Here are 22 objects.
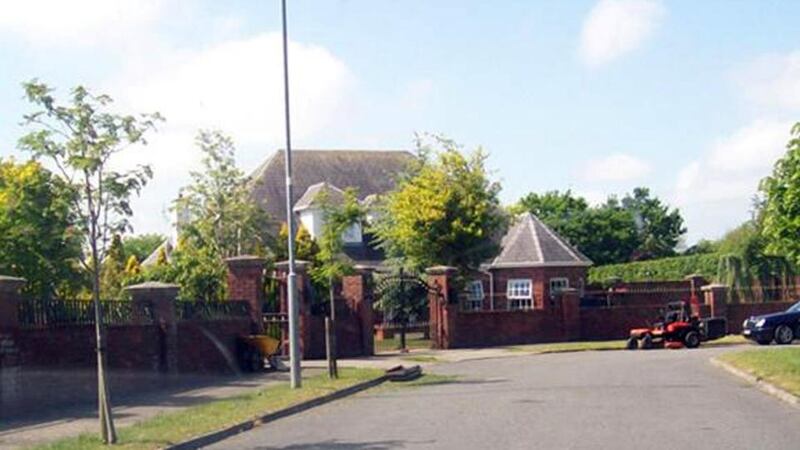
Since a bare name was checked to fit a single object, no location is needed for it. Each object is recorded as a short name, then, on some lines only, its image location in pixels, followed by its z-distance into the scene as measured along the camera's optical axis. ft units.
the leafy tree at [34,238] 60.23
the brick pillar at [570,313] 156.46
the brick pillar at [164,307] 88.38
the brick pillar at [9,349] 68.13
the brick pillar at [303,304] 121.75
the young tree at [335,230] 99.96
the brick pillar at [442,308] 144.36
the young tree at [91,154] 54.13
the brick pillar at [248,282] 108.06
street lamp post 85.20
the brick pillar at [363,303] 131.03
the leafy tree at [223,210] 167.84
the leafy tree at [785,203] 80.89
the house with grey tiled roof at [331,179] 195.31
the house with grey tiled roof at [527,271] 186.50
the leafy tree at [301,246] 162.71
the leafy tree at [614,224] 310.65
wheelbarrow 101.81
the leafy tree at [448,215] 156.97
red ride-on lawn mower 137.59
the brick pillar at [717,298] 161.68
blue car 135.85
